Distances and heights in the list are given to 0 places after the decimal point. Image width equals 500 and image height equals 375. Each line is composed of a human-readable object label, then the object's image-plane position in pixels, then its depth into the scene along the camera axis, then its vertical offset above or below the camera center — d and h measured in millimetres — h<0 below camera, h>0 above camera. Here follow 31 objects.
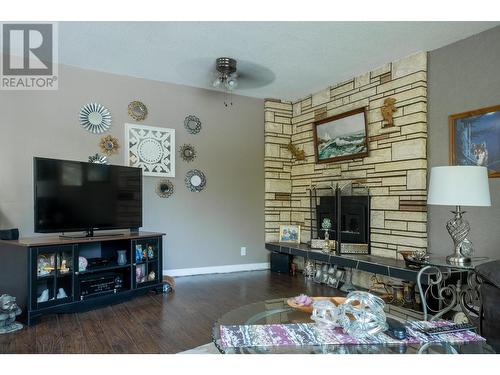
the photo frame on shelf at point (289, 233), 5195 -559
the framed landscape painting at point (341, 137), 4316 +774
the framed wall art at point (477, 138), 3029 +520
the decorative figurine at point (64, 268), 3157 -656
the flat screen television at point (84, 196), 3227 -5
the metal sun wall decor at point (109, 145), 4242 +618
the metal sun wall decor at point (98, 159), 4164 +441
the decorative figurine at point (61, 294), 3114 -879
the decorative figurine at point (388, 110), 3904 +954
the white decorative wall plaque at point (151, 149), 4418 +600
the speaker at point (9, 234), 3201 -354
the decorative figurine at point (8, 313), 2725 -927
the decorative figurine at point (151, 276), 3861 -884
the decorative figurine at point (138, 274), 3711 -838
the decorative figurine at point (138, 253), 3725 -612
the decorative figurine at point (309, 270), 4727 -1006
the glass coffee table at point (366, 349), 1485 -660
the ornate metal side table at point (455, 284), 2314 -694
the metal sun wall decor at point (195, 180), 4800 +214
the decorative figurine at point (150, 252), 3873 -630
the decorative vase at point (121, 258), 3632 -647
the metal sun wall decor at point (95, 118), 4145 +930
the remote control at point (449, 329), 1665 -639
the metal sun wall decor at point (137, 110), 4438 +1086
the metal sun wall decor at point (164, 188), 4574 +99
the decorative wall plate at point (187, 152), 4754 +590
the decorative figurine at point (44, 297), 2989 -871
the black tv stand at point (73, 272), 2949 -726
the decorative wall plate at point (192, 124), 4793 +981
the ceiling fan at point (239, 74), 3873 +1499
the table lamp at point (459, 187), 2490 +63
